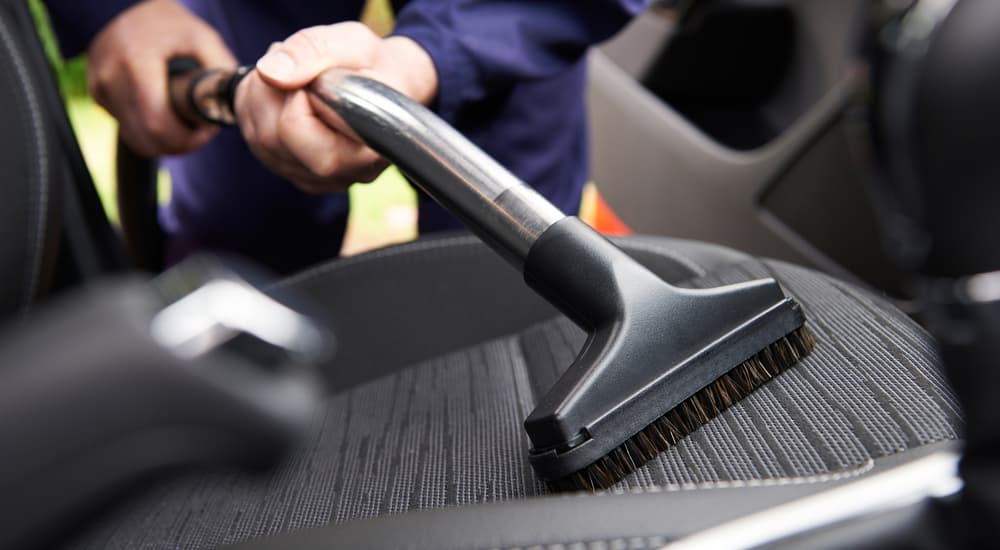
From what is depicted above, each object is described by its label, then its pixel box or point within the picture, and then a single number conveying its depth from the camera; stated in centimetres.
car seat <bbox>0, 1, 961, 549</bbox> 28
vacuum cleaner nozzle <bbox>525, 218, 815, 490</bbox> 38
